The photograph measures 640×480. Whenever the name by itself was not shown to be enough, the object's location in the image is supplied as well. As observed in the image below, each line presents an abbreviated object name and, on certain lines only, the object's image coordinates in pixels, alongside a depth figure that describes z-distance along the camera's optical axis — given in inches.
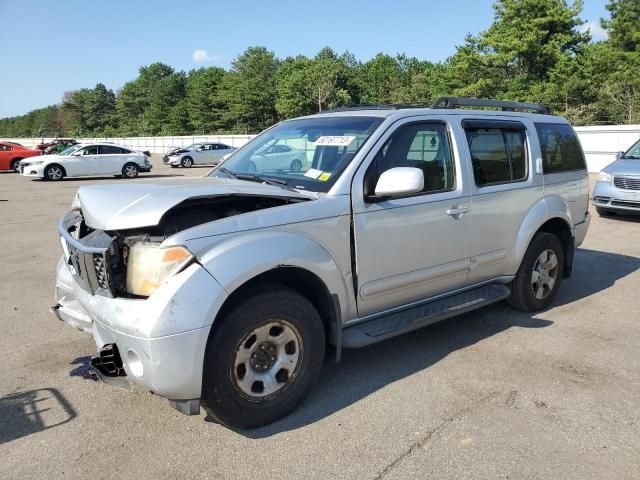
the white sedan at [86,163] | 858.8
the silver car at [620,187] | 404.5
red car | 1040.2
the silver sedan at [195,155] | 1236.5
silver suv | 112.6
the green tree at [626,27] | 1619.1
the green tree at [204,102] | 2896.2
